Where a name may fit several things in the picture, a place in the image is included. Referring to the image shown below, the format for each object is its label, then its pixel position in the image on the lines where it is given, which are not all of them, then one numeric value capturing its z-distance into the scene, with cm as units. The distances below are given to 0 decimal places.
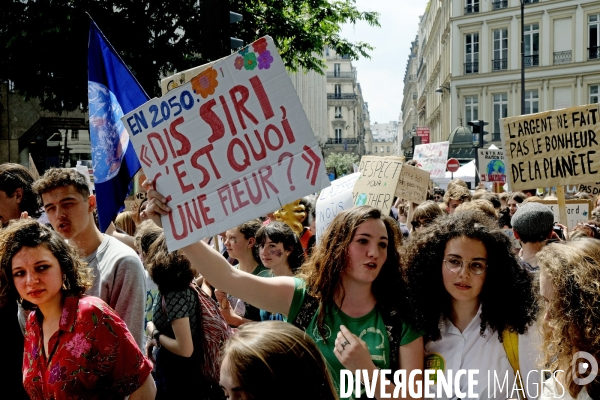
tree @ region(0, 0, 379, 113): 1348
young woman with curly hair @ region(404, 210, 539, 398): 278
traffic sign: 1958
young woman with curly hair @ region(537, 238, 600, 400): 236
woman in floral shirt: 257
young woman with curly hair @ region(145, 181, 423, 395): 286
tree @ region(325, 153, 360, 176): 8988
